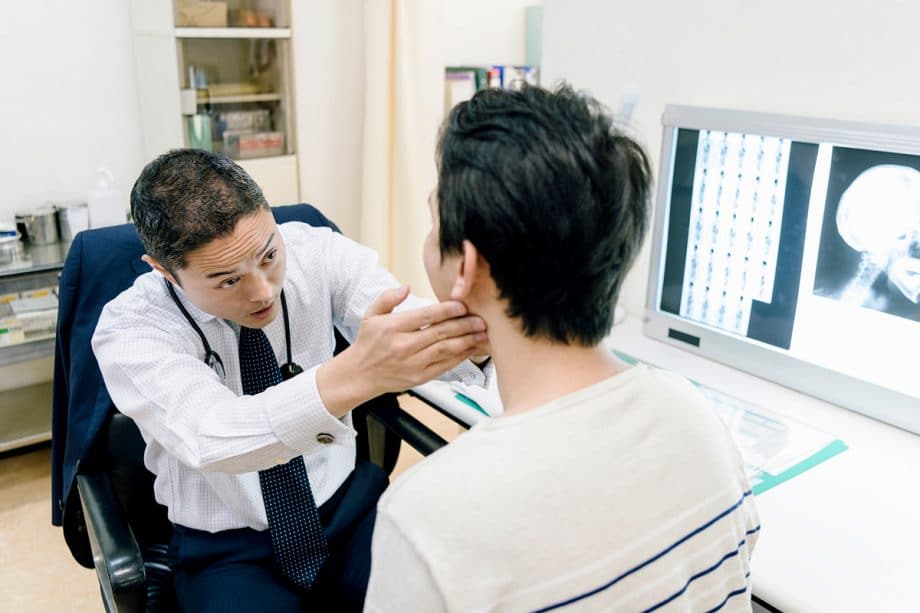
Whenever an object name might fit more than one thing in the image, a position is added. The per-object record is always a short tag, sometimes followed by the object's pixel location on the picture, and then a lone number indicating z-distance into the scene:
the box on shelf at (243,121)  3.03
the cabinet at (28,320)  2.37
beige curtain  3.11
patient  0.69
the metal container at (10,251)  2.44
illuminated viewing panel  1.34
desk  1.03
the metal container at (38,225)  2.56
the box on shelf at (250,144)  3.04
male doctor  1.05
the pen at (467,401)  1.50
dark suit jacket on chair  1.37
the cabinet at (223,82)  2.78
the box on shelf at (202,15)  2.79
